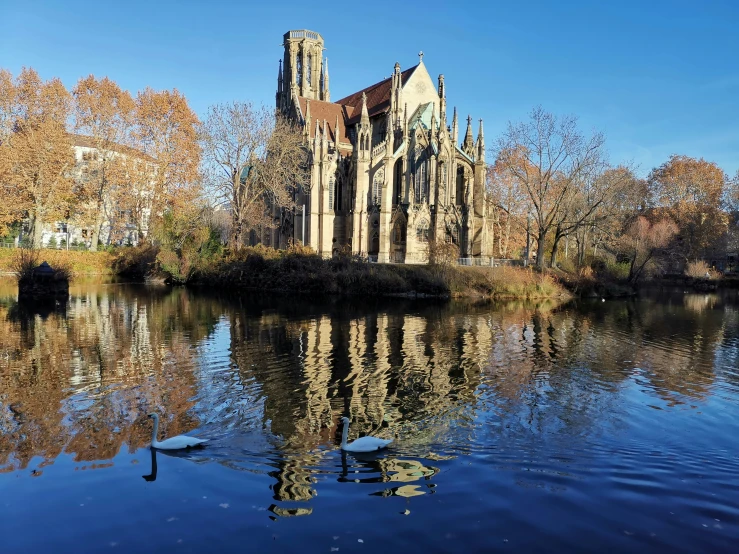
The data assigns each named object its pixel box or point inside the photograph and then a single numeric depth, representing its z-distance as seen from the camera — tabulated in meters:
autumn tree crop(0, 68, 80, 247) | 46.16
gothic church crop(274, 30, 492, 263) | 54.00
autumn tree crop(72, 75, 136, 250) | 50.03
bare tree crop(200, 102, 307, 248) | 43.53
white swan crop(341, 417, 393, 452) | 8.75
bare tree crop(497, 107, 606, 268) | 46.09
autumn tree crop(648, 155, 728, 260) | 68.06
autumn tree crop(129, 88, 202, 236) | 52.09
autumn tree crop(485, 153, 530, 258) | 65.56
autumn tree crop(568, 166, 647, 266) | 46.88
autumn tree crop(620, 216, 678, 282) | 51.91
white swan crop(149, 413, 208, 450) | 8.80
